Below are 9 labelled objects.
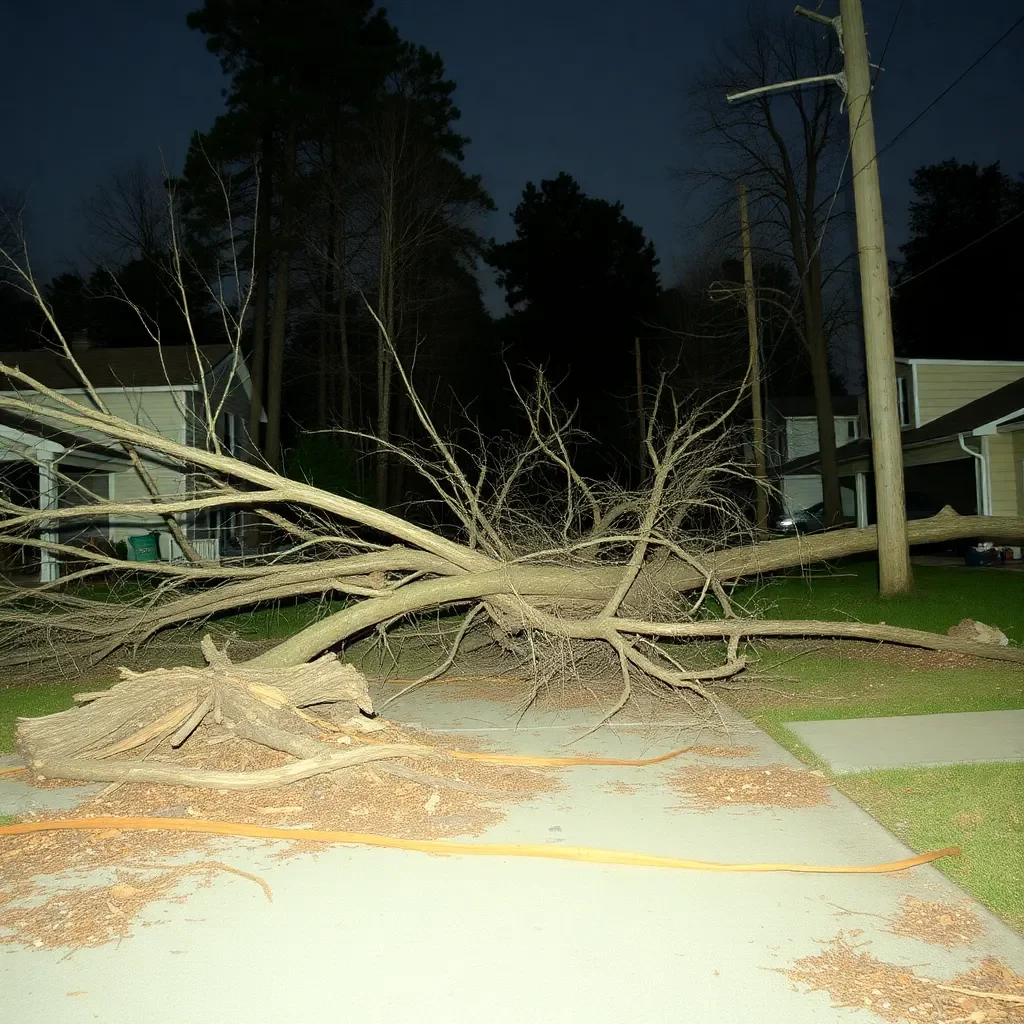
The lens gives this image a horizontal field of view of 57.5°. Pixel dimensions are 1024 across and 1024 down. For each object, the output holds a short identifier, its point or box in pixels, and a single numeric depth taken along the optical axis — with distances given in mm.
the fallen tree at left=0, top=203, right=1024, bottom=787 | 5645
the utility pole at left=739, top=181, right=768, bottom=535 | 17734
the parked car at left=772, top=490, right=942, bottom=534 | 24844
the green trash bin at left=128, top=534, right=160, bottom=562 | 18688
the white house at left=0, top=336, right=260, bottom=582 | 18953
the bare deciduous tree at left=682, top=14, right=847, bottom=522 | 23297
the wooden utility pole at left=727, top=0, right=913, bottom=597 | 11766
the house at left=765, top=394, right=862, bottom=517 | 34594
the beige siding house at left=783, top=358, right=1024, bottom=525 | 19469
